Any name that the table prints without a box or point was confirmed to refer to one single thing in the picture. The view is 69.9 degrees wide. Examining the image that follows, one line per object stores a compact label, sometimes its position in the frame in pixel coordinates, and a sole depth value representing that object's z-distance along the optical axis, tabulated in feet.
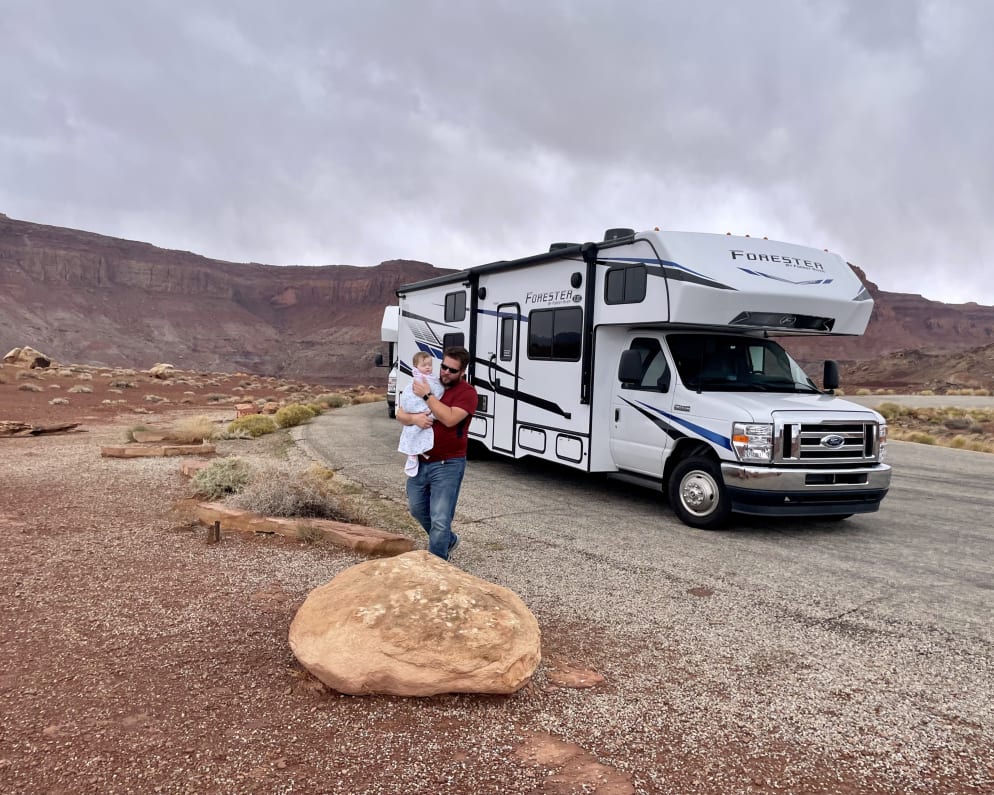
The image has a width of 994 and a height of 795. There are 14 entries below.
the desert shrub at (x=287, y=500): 23.77
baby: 17.52
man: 17.46
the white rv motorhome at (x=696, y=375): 24.43
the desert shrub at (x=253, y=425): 53.19
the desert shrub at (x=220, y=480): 27.68
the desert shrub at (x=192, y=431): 47.29
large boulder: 11.85
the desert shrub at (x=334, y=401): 92.63
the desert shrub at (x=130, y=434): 46.43
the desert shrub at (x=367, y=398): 110.06
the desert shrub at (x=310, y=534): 21.75
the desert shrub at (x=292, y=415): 62.95
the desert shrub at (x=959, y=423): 80.33
